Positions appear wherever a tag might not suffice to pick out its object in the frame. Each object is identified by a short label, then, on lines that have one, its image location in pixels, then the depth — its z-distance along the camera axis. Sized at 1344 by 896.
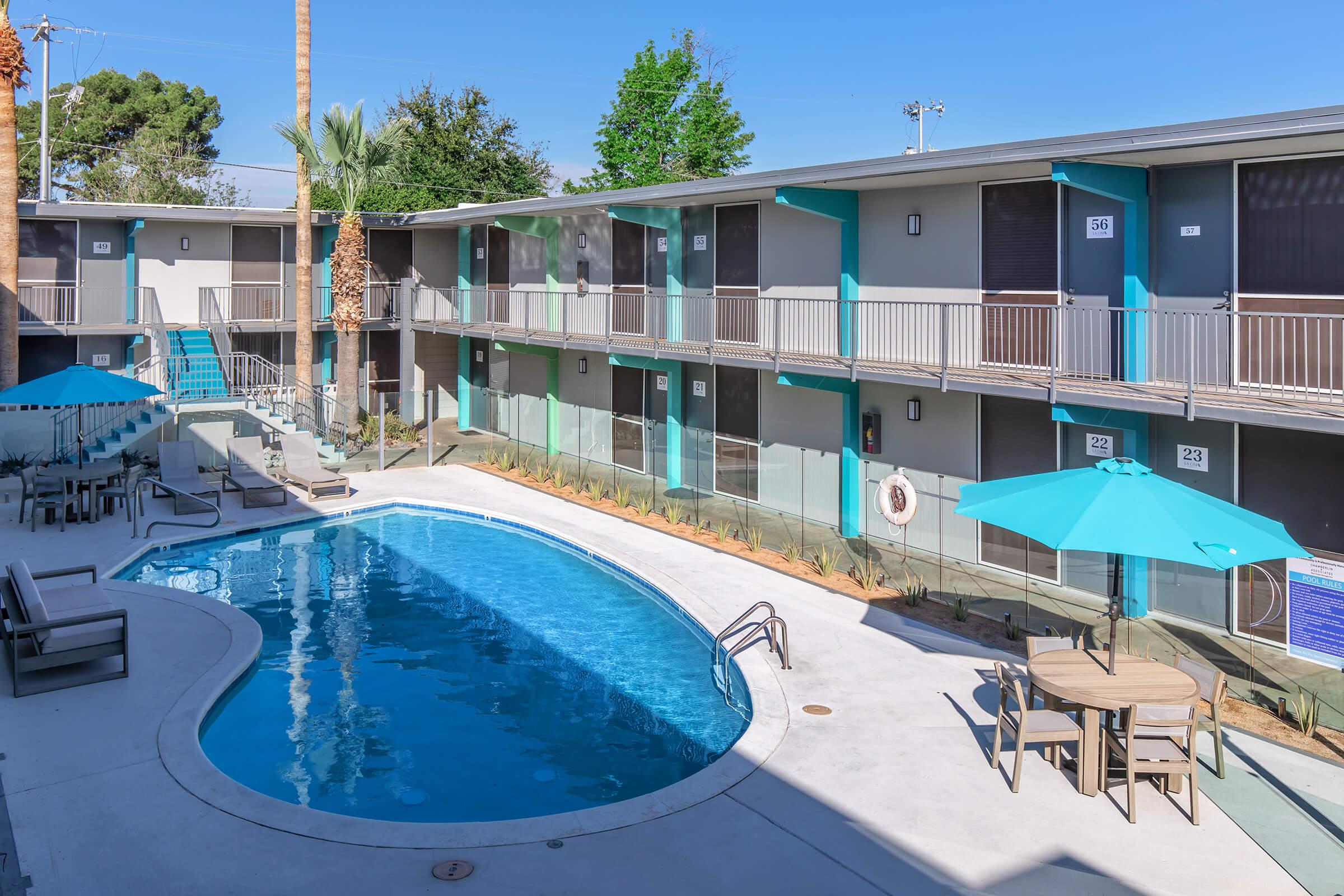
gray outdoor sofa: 10.31
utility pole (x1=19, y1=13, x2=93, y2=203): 34.66
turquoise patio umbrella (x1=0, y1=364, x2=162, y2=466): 16.41
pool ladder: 11.32
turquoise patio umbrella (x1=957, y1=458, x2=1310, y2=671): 8.20
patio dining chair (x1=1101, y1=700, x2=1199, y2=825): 8.00
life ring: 14.80
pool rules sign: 9.64
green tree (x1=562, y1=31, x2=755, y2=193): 51.00
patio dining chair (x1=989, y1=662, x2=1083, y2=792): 8.51
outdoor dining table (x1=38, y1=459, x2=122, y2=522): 17.56
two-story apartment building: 12.11
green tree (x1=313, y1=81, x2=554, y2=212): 47.66
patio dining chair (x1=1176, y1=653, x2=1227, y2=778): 8.54
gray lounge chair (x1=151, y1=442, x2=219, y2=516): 19.36
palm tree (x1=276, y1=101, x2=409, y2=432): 24.64
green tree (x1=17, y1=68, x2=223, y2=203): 52.78
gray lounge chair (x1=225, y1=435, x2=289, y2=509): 19.66
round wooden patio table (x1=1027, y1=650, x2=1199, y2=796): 8.31
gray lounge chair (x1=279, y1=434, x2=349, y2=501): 20.25
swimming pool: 9.23
